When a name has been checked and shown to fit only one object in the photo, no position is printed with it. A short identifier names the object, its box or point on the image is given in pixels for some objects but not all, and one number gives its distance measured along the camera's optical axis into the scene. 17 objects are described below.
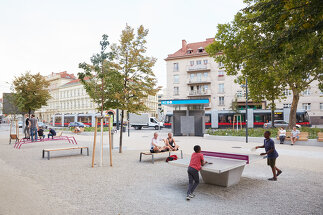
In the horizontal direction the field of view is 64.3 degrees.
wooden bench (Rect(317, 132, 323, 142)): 15.62
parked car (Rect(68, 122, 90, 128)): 44.50
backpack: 9.96
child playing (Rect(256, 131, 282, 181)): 7.08
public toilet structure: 24.92
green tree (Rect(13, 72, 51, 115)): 27.88
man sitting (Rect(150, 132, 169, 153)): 10.43
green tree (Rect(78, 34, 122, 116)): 12.64
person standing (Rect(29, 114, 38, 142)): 16.29
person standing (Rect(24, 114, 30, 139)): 16.77
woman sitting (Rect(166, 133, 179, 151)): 10.88
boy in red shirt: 5.63
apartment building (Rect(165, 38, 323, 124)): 48.12
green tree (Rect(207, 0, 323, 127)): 5.10
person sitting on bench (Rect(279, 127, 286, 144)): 16.97
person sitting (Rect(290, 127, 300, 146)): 16.41
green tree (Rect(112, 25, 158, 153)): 12.88
